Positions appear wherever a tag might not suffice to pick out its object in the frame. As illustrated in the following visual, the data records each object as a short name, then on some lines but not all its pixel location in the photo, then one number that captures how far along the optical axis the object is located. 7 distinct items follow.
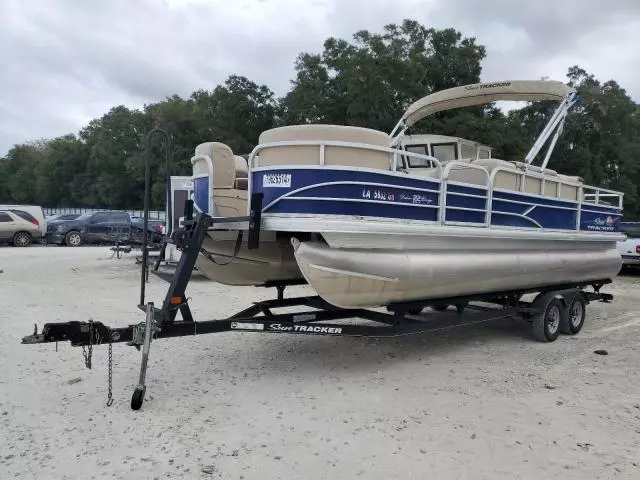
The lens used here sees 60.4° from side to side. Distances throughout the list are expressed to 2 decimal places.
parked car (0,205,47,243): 22.45
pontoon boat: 4.89
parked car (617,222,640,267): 15.15
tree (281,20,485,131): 25.27
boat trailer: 4.38
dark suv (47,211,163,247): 23.89
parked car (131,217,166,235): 16.71
